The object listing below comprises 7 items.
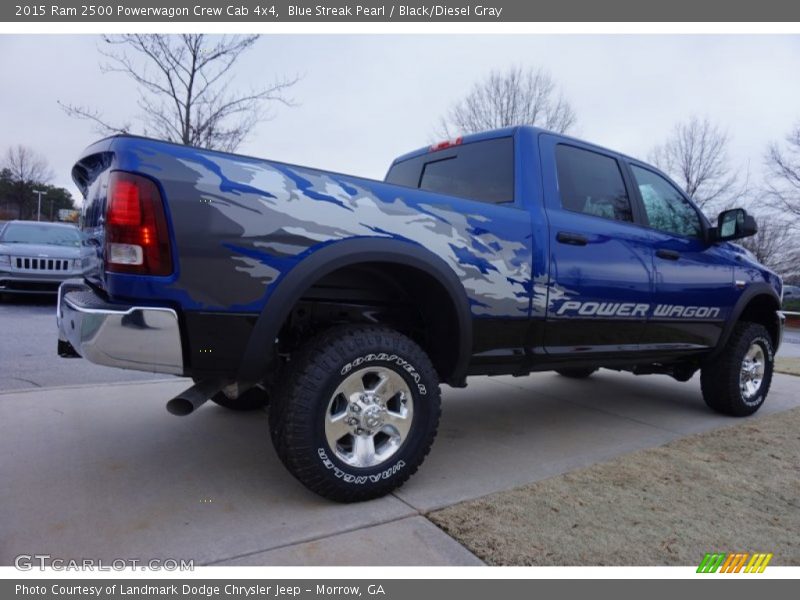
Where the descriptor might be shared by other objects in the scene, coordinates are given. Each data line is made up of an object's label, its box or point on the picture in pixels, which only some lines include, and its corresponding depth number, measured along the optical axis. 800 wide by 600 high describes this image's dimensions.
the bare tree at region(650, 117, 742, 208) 23.98
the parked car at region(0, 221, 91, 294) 9.09
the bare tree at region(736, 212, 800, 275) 27.58
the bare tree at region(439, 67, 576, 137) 19.98
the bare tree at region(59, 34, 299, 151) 10.78
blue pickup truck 2.15
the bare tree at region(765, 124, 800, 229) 26.81
